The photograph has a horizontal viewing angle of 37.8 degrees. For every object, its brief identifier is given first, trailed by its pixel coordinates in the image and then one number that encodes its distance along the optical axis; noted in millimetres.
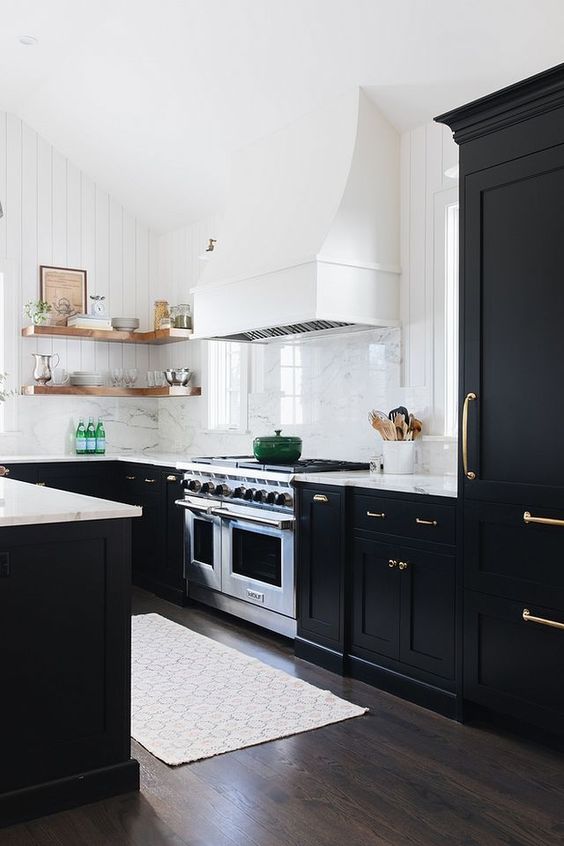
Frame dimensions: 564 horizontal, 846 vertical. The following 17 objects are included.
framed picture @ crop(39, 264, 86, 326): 6602
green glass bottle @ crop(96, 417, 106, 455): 6664
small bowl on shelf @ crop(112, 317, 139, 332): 6754
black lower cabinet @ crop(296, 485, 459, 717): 3420
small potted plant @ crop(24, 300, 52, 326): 6387
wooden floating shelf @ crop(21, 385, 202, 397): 6375
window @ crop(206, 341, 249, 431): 5977
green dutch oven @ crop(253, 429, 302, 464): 4672
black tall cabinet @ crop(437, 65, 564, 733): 2943
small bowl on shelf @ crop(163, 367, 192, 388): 6566
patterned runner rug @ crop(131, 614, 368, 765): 3133
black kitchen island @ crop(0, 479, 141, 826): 2500
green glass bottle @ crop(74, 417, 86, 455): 6574
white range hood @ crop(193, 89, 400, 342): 4391
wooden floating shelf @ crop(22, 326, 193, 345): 6355
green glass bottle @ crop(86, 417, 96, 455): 6609
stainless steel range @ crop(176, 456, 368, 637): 4332
